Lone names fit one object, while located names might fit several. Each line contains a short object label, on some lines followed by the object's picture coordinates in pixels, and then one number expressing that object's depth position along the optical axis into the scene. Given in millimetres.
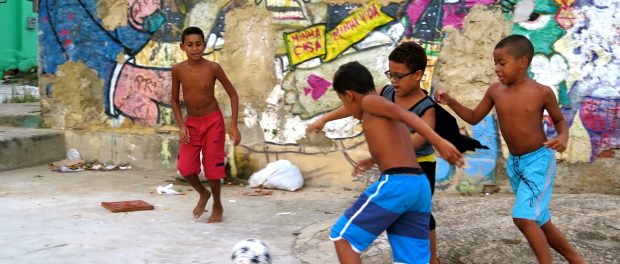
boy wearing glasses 4004
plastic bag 7102
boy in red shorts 5770
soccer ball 3411
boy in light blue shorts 3969
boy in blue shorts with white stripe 3430
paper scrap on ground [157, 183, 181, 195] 6875
